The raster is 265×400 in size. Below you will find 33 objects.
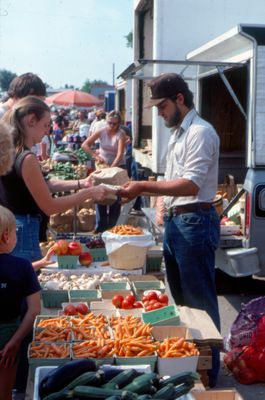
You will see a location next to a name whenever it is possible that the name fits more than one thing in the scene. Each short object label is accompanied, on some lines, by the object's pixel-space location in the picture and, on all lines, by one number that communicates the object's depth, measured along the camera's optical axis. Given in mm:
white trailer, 8164
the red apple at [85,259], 4859
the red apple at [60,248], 4746
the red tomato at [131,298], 3971
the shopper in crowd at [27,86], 4965
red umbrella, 30750
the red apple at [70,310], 3787
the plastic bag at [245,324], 4739
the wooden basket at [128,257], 4664
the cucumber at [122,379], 2691
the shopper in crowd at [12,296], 3209
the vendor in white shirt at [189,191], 4145
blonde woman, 3721
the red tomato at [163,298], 3941
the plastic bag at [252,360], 4565
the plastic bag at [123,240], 4664
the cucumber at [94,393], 2566
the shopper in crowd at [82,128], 22473
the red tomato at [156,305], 3830
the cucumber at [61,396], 2596
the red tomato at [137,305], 3961
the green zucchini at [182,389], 2694
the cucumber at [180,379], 2768
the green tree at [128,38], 51328
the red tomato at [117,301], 3984
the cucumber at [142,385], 2650
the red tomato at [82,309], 3811
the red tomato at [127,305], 3949
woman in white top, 10281
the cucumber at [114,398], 2520
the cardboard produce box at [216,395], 3002
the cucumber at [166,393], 2629
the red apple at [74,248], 4797
